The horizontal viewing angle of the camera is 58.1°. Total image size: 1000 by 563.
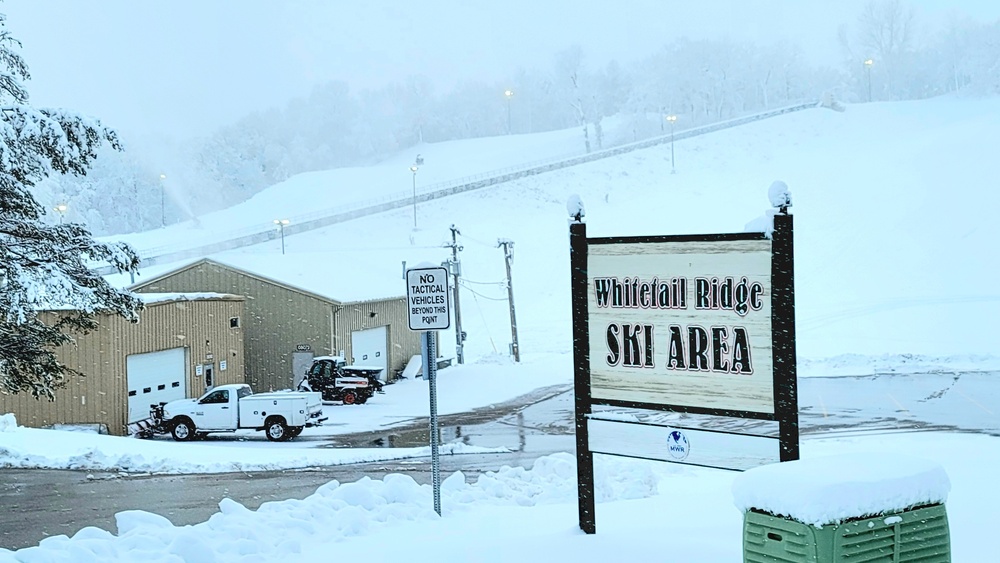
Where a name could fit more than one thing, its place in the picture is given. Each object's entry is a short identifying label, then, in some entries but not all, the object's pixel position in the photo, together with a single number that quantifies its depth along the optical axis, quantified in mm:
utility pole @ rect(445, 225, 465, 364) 41812
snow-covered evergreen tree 13625
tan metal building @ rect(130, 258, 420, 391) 37656
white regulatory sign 9828
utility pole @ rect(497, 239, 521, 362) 43219
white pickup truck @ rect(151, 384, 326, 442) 25328
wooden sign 7316
